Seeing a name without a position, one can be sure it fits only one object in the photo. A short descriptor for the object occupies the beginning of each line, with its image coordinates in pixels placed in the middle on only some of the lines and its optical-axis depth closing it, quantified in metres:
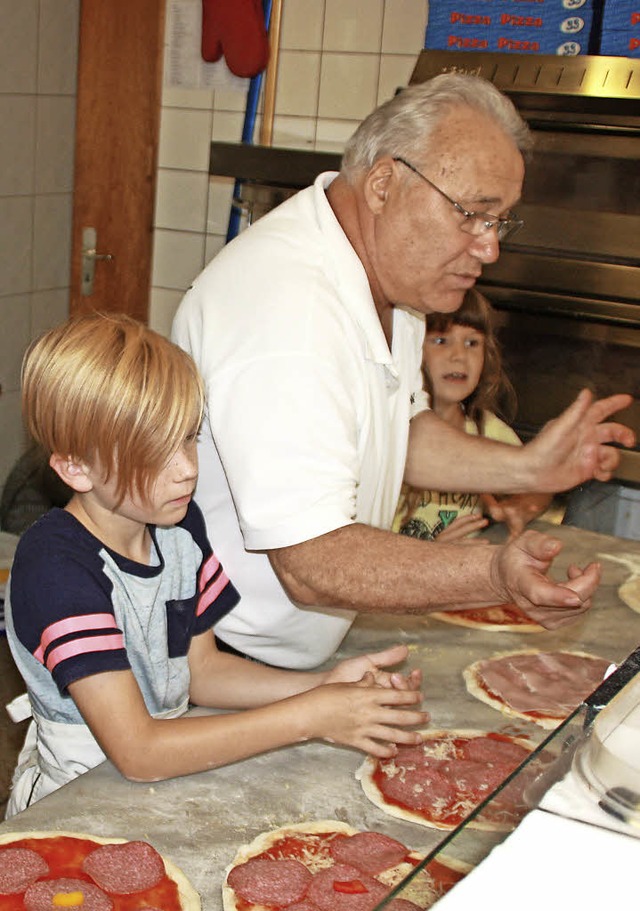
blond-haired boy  1.24
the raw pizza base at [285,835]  1.07
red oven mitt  3.55
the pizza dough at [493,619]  1.82
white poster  3.75
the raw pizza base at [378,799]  1.21
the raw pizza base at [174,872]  1.06
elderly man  1.35
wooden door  3.82
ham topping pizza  1.53
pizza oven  2.53
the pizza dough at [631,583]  1.94
